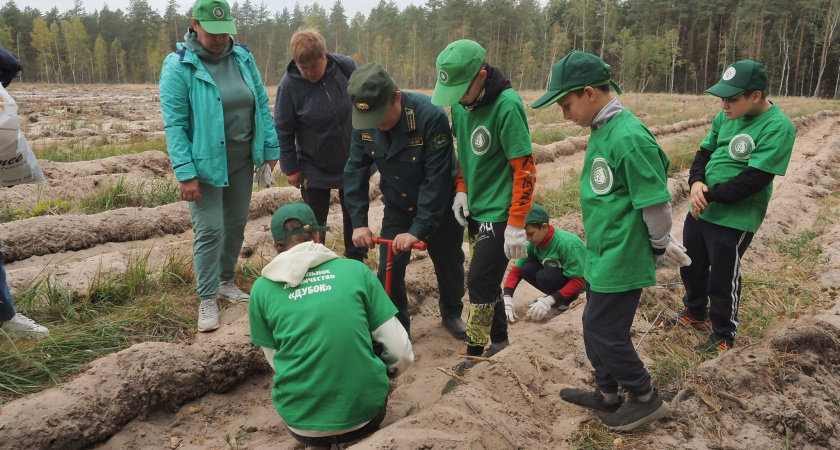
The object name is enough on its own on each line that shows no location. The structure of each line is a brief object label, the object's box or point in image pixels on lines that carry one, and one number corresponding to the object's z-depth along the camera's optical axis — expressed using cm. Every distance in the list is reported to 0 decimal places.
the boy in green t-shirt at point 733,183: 333
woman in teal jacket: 372
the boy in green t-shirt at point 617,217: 243
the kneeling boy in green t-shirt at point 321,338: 237
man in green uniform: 307
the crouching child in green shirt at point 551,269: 474
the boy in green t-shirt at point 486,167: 299
